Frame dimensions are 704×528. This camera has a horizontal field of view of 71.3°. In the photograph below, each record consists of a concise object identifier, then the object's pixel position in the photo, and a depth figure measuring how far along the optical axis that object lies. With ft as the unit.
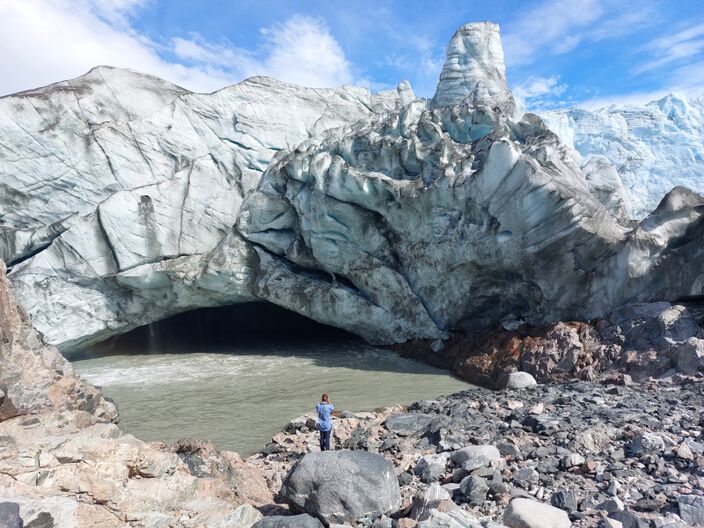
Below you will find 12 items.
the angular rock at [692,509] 13.28
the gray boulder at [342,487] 14.97
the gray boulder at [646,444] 17.75
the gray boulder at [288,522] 13.79
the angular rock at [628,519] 13.00
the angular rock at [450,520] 12.94
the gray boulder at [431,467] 18.08
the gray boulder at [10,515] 11.21
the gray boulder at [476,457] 17.71
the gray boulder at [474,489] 15.38
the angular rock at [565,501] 14.40
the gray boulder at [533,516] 13.26
